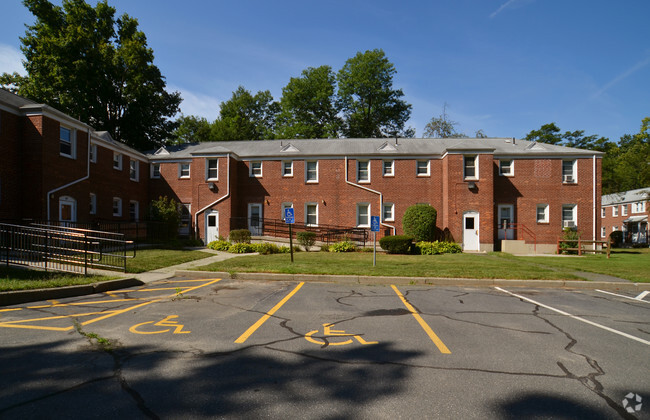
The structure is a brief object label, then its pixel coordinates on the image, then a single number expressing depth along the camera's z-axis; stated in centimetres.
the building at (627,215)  4334
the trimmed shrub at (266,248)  1943
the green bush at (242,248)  1972
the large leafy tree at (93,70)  3034
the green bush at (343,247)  2101
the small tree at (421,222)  2250
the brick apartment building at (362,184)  2327
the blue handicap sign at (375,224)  1312
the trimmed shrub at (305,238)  2170
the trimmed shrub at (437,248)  2042
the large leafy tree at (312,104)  4728
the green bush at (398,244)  1994
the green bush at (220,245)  2088
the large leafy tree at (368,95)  4734
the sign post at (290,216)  1343
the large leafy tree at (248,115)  4933
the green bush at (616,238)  3523
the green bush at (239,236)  2198
